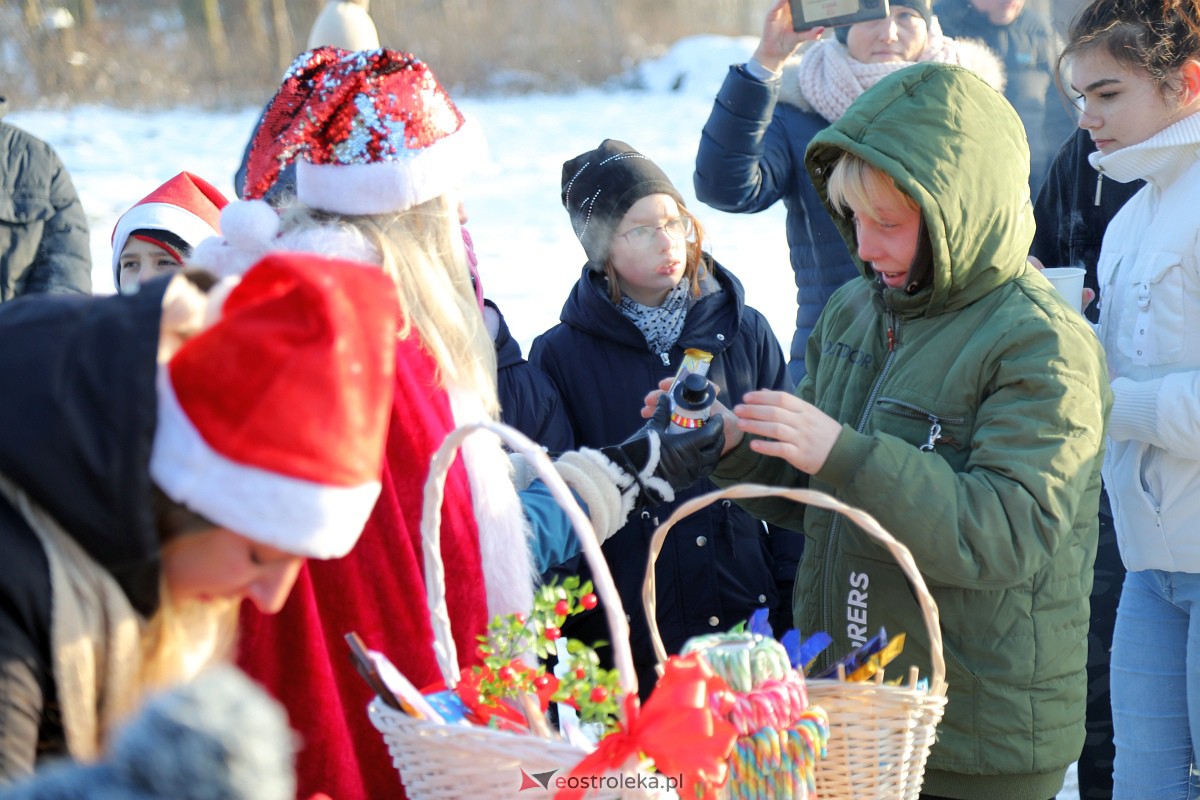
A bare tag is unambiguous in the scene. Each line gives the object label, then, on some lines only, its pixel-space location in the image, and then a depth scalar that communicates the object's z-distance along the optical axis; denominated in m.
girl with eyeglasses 3.73
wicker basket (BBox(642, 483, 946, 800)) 3.06
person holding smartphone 4.09
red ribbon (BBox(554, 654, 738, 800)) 2.94
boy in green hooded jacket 3.24
